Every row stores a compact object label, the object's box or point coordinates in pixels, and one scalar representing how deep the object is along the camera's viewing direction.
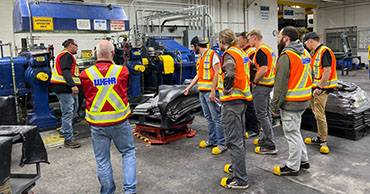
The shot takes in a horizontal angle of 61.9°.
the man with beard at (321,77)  3.65
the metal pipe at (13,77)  4.85
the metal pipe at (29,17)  5.02
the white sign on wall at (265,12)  13.72
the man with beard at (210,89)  3.72
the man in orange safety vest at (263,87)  3.60
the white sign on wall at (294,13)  18.18
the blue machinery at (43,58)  5.01
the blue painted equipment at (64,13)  5.07
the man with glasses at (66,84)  4.13
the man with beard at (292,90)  2.93
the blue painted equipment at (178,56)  6.78
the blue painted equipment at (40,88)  4.94
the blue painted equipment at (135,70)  6.10
